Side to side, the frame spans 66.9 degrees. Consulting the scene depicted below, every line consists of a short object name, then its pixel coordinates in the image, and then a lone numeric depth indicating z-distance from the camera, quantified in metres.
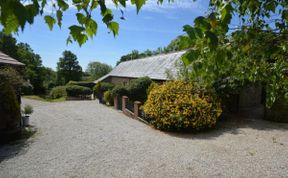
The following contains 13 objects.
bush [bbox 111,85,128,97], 18.28
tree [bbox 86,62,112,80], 73.65
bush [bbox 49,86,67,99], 36.19
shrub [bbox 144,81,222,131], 10.49
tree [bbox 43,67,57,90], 50.03
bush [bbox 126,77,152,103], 17.69
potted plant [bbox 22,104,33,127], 11.53
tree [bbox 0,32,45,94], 43.12
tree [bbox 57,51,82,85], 52.72
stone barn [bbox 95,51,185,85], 19.90
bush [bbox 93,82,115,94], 25.16
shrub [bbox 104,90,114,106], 21.23
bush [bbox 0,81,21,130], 9.11
